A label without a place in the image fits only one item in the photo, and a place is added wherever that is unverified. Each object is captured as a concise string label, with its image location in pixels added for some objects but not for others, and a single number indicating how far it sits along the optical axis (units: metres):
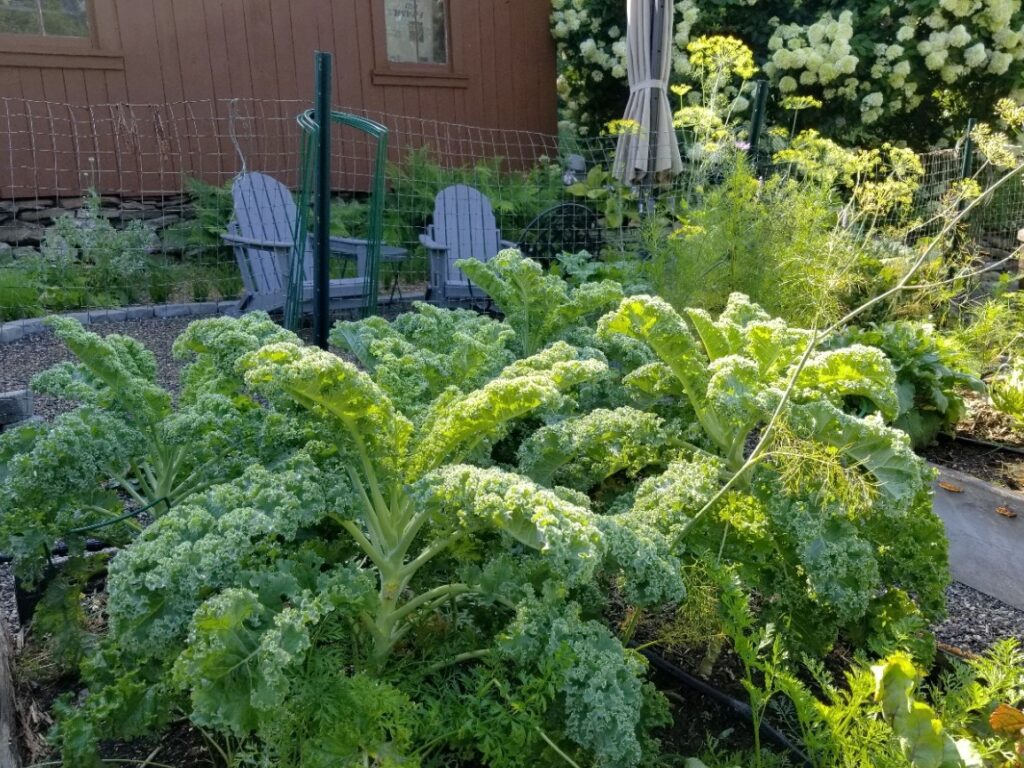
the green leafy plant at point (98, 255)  6.39
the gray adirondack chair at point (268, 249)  5.65
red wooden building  7.29
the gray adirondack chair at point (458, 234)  6.35
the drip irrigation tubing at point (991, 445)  3.64
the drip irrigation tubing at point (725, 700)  2.01
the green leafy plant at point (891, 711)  1.67
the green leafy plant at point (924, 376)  3.59
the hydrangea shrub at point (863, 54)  9.09
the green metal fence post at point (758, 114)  6.09
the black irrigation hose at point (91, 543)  2.18
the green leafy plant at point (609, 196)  6.07
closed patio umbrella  6.25
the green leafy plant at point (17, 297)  5.89
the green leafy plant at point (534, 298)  3.19
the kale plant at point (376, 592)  1.65
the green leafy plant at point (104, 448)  2.13
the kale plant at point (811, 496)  2.17
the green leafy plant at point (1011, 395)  3.63
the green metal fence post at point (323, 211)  3.68
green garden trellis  4.13
